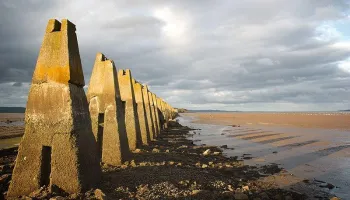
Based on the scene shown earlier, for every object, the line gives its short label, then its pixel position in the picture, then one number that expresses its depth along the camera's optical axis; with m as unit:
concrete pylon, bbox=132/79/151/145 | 17.38
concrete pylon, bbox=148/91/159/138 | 23.40
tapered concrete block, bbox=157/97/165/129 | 31.35
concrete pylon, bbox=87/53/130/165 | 10.15
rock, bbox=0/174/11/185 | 7.67
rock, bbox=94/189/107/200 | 6.05
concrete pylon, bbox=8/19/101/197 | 6.56
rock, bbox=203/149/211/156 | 14.84
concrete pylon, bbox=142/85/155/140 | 20.76
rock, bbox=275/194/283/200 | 8.01
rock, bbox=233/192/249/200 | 7.39
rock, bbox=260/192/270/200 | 7.95
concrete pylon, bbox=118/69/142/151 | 14.23
